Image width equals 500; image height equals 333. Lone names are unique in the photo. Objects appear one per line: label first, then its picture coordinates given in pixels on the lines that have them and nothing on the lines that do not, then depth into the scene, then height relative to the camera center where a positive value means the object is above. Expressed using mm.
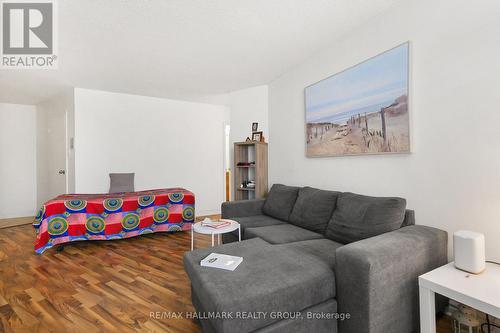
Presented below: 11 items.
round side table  2275 -613
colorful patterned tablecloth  3084 -694
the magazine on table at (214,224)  2380 -588
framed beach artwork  2018 +557
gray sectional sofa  1236 -659
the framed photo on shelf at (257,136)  3879 +494
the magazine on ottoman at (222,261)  1516 -629
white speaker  1327 -500
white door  4535 +296
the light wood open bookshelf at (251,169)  3652 -48
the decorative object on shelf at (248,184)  3831 -290
